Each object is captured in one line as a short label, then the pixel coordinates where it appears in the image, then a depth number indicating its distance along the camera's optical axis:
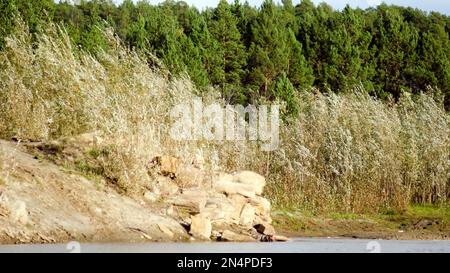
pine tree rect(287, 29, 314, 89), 56.34
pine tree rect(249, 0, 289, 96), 57.28
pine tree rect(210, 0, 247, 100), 57.81
